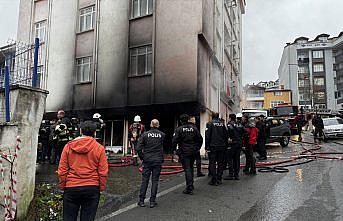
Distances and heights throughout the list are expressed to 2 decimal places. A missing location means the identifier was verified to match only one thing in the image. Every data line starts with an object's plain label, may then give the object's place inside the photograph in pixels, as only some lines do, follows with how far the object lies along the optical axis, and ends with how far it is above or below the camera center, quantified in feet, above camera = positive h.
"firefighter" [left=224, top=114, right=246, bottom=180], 26.94 -1.70
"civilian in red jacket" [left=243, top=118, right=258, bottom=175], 28.99 -2.21
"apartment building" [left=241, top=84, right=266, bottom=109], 237.04 +27.66
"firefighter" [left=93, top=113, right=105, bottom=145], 37.39 +1.46
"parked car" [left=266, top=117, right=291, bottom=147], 53.75 -0.49
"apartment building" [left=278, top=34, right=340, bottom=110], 214.48 +47.38
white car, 61.00 +0.13
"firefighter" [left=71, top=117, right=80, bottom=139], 31.27 +0.31
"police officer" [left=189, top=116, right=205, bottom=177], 27.80 -3.83
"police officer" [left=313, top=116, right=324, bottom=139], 61.55 +1.00
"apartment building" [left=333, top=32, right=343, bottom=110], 205.87 +48.99
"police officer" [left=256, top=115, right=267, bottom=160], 37.04 -1.28
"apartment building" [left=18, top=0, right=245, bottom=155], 43.14 +12.38
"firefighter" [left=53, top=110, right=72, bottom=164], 29.96 -0.25
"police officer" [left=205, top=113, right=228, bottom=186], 24.67 -1.46
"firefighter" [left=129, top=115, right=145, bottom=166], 35.73 -0.39
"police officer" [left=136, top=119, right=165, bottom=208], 19.19 -1.94
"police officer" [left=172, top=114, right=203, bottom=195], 21.95 -1.29
